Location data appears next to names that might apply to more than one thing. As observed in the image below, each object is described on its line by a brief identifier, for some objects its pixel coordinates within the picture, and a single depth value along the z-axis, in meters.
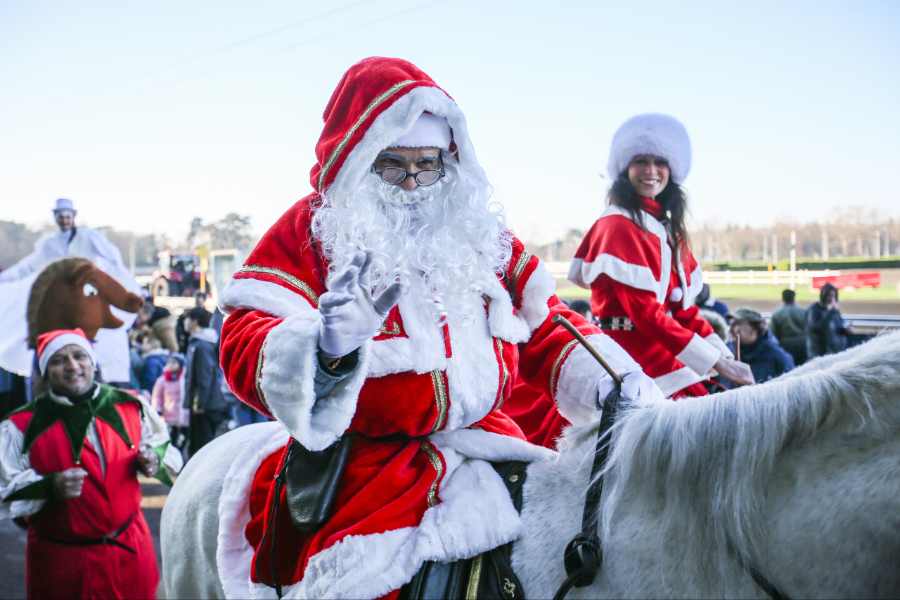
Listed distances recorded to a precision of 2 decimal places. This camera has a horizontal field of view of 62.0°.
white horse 1.24
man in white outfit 5.80
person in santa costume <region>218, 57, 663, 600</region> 1.63
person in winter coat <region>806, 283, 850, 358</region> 9.05
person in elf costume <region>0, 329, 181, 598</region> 3.71
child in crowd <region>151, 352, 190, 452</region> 8.92
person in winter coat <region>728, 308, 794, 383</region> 6.07
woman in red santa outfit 3.47
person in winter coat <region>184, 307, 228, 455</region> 7.95
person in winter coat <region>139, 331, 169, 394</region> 9.60
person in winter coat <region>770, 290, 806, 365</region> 9.52
